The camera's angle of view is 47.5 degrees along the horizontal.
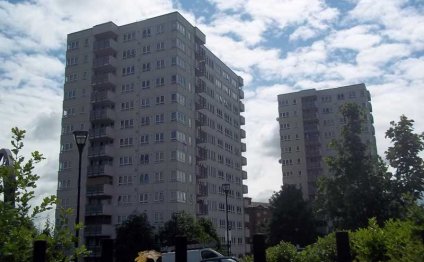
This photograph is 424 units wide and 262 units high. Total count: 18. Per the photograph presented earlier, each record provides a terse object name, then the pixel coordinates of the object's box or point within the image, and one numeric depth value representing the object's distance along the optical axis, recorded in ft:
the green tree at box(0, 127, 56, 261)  21.09
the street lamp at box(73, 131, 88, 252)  65.90
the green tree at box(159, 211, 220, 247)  167.21
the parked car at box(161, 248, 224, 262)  83.87
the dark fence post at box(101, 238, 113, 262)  16.01
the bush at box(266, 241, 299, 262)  38.37
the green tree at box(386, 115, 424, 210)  116.06
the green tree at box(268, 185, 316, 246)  209.26
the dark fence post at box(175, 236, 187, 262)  13.91
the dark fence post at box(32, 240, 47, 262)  14.56
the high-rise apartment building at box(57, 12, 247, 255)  212.23
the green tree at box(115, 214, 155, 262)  175.22
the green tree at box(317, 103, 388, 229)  118.73
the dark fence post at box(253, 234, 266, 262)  14.12
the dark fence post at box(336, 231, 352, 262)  13.97
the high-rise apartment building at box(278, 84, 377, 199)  334.24
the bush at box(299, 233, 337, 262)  33.78
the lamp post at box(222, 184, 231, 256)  130.41
